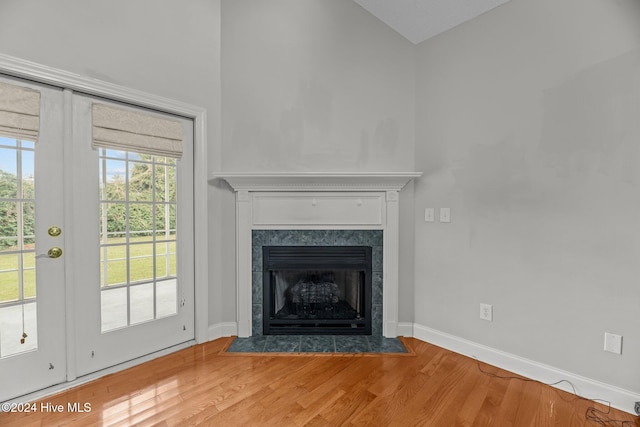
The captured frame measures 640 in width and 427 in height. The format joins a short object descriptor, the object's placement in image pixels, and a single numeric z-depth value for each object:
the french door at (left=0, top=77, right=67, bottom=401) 1.59
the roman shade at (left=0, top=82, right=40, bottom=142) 1.54
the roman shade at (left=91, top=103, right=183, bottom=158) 1.88
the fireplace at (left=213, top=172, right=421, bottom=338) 2.42
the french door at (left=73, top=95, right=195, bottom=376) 1.84
